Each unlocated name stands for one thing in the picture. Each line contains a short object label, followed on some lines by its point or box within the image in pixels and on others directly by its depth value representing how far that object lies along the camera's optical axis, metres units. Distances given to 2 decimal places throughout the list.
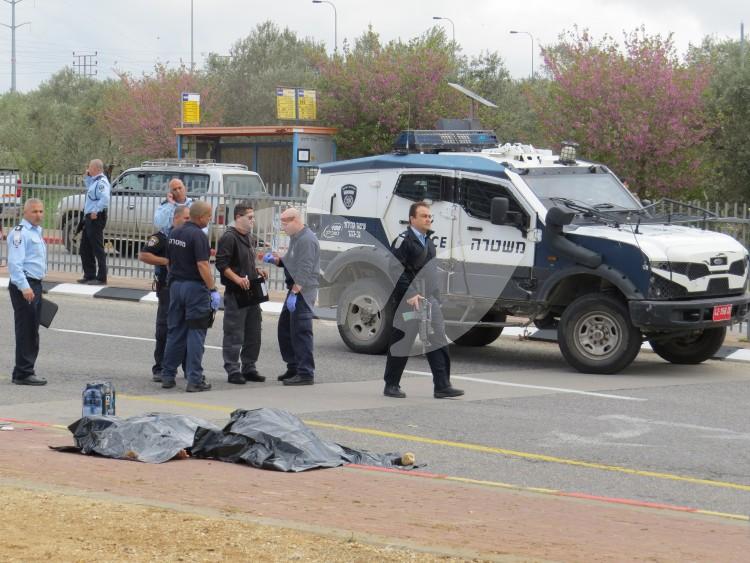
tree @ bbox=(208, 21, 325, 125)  65.75
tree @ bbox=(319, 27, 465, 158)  47.78
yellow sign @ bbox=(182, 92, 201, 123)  47.09
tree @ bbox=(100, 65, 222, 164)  60.34
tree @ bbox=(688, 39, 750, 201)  39.69
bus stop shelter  43.39
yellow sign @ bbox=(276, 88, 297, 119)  46.16
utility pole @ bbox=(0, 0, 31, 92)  90.75
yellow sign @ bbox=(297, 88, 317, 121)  47.31
